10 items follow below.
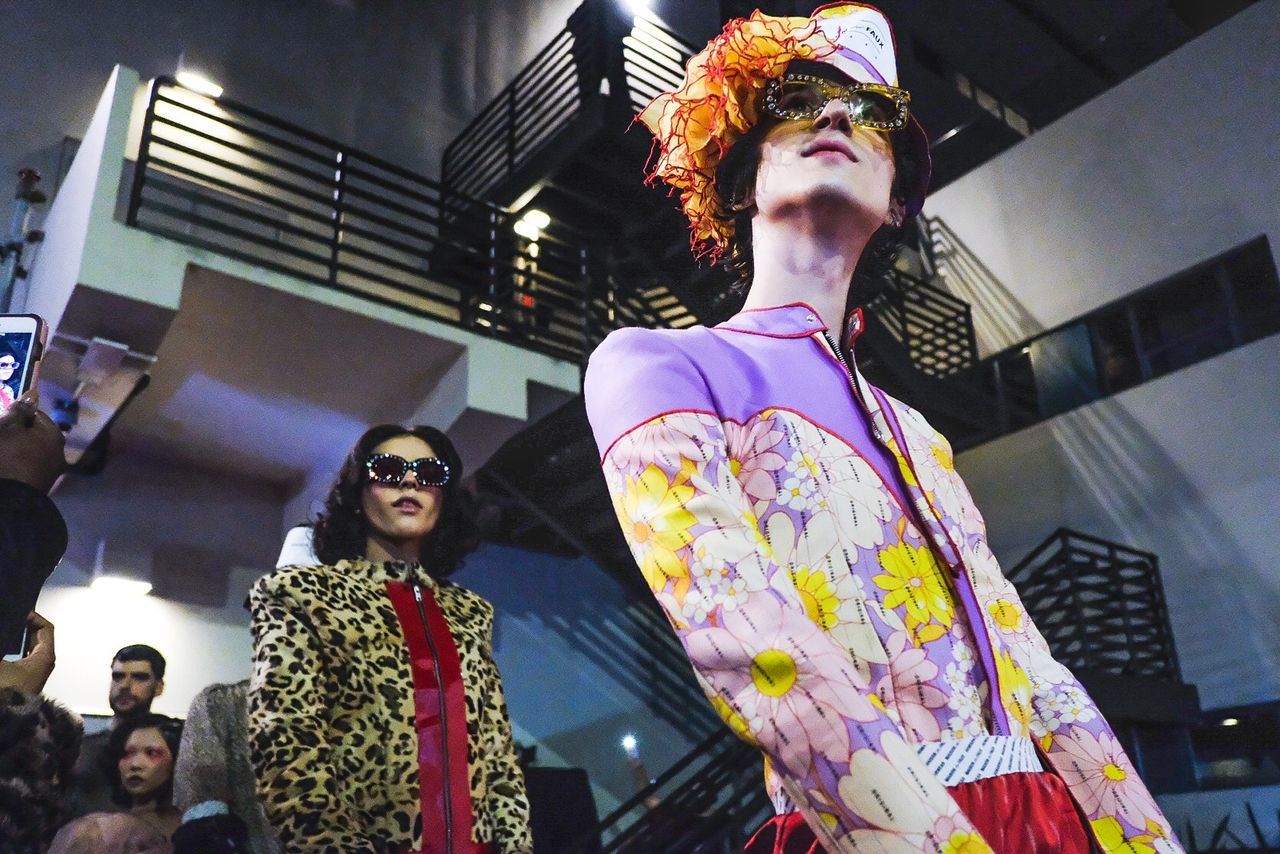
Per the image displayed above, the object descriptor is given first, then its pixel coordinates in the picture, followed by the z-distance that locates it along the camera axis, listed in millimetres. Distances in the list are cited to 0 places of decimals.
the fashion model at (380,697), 2023
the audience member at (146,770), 3637
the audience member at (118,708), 3758
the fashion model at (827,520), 736
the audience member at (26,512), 1264
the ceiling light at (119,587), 6738
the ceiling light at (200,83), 7938
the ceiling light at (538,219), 9234
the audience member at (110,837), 2439
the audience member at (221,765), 2637
